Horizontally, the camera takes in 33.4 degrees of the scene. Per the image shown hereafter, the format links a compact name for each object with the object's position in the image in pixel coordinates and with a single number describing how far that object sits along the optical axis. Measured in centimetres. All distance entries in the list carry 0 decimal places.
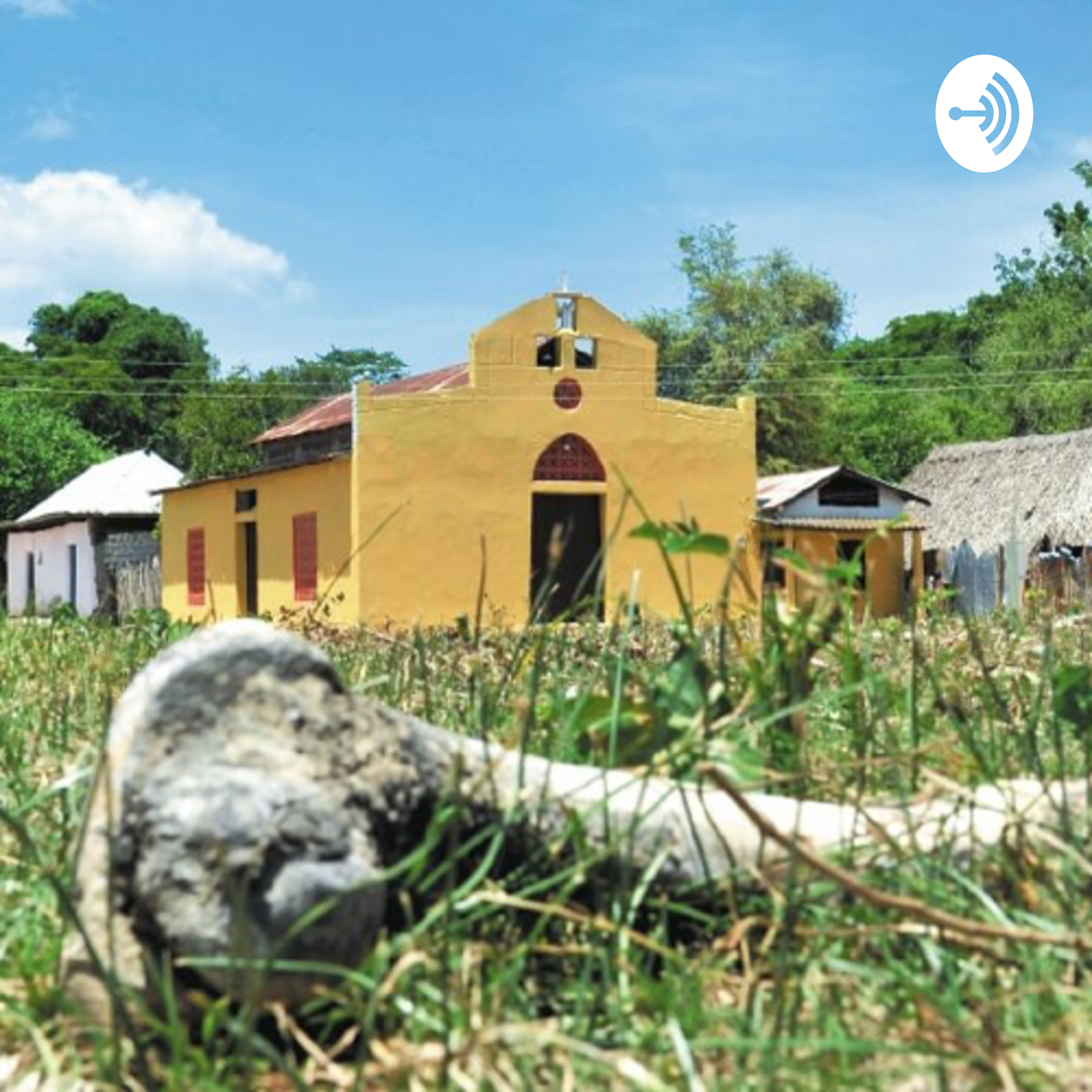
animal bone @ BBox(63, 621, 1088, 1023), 198
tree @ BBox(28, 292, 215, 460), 5644
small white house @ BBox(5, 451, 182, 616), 3609
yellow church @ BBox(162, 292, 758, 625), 2409
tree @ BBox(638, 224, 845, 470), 4362
